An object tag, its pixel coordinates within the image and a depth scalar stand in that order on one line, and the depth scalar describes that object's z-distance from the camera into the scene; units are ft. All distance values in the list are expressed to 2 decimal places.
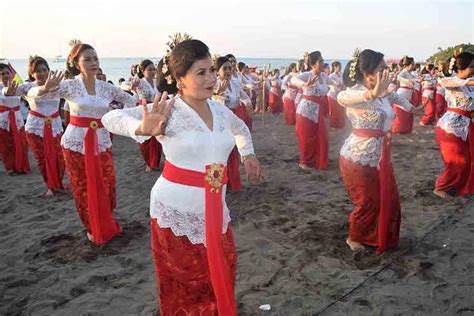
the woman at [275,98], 56.34
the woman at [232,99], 20.21
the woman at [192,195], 8.13
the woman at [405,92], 35.96
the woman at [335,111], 40.06
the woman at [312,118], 24.04
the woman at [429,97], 41.47
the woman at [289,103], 44.53
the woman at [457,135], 18.30
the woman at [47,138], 21.07
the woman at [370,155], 13.28
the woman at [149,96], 26.09
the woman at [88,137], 14.68
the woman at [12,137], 25.88
